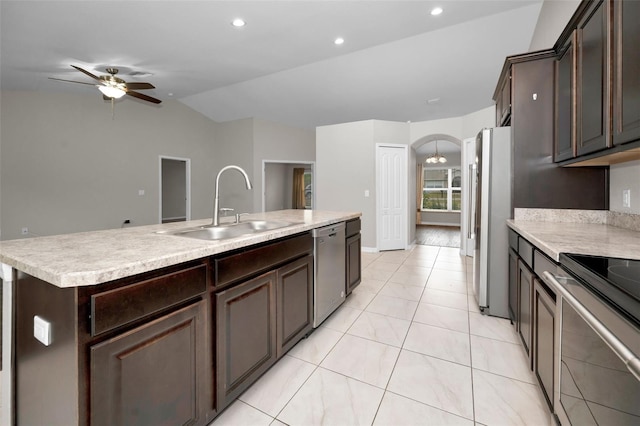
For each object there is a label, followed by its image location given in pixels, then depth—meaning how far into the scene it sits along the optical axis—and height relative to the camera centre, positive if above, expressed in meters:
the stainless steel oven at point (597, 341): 0.69 -0.41
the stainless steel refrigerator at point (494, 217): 2.45 -0.06
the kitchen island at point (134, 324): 0.86 -0.44
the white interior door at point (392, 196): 5.31 +0.29
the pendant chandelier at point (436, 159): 8.20 +1.55
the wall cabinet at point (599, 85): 1.29 +0.73
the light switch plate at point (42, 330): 0.93 -0.42
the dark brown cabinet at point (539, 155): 2.23 +0.49
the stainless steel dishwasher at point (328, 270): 2.15 -0.51
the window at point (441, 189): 9.64 +0.77
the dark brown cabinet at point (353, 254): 2.71 -0.46
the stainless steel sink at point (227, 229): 1.76 -0.14
